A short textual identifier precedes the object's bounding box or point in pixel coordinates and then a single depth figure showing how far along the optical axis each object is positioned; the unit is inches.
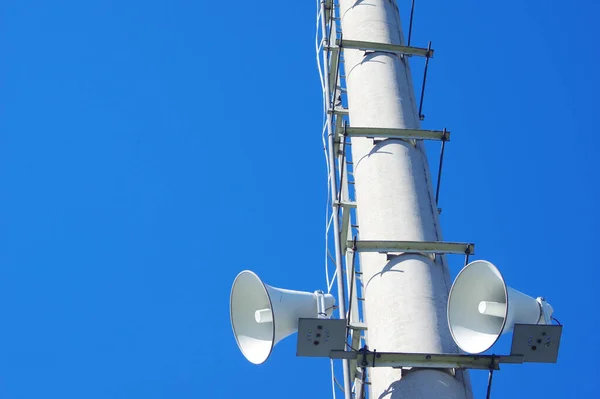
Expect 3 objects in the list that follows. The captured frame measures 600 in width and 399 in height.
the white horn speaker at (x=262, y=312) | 382.3
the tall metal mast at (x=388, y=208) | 394.0
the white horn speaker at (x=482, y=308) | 365.7
